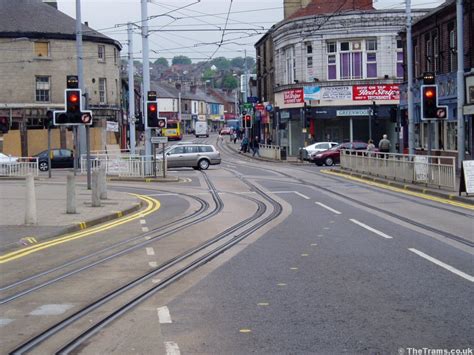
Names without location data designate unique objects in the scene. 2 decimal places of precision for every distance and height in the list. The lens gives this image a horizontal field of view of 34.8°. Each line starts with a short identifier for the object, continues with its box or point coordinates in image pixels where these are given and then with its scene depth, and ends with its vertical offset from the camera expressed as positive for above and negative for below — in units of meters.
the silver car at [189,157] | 46.69 -1.24
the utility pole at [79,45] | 35.83 +4.68
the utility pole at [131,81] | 47.00 +3.54
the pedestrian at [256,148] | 67.19 -1.15
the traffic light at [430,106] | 26.64 +0.88
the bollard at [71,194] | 19.31 -1.39
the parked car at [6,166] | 39.66 -1.35
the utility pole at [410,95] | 31.85 +1.57
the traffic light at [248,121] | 73.81 +1.41
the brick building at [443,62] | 35.66 +3.58
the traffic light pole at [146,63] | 36.81 +3.70
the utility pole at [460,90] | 25.97 +1.40
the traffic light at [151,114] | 35.94 +1.12
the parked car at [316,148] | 54.81 -1.06
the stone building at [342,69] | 60.12 +5.19
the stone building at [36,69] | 57.62 +5.51
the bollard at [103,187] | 23.92 -1.55
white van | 119.25 +1.24
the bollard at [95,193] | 21.48 -1.54
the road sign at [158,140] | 35.19 -0.12
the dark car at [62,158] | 50.10 -1.23
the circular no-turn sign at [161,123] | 36.12 +0.68
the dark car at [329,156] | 51.41 -1.56
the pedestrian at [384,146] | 37.22 -0.69
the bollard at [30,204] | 17.06 -1.43
